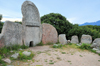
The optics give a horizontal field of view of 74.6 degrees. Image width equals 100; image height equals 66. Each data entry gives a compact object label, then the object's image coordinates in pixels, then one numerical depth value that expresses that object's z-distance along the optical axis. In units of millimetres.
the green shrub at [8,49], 3547
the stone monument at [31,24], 5368
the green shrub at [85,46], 5422
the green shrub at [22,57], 3375
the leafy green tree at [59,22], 9333
